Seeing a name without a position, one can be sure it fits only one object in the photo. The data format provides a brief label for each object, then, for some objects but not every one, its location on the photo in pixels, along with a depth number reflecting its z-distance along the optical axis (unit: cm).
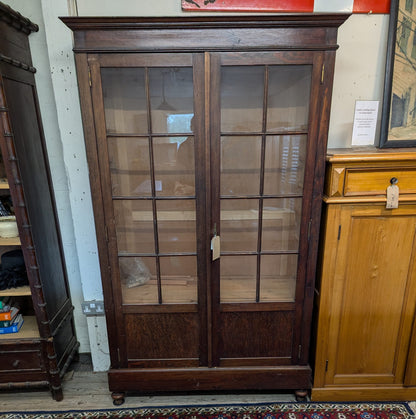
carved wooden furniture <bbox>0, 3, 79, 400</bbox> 136
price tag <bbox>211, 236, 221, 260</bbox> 141
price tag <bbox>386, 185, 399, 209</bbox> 136
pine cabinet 136
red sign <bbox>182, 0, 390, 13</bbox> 152
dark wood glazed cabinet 122
